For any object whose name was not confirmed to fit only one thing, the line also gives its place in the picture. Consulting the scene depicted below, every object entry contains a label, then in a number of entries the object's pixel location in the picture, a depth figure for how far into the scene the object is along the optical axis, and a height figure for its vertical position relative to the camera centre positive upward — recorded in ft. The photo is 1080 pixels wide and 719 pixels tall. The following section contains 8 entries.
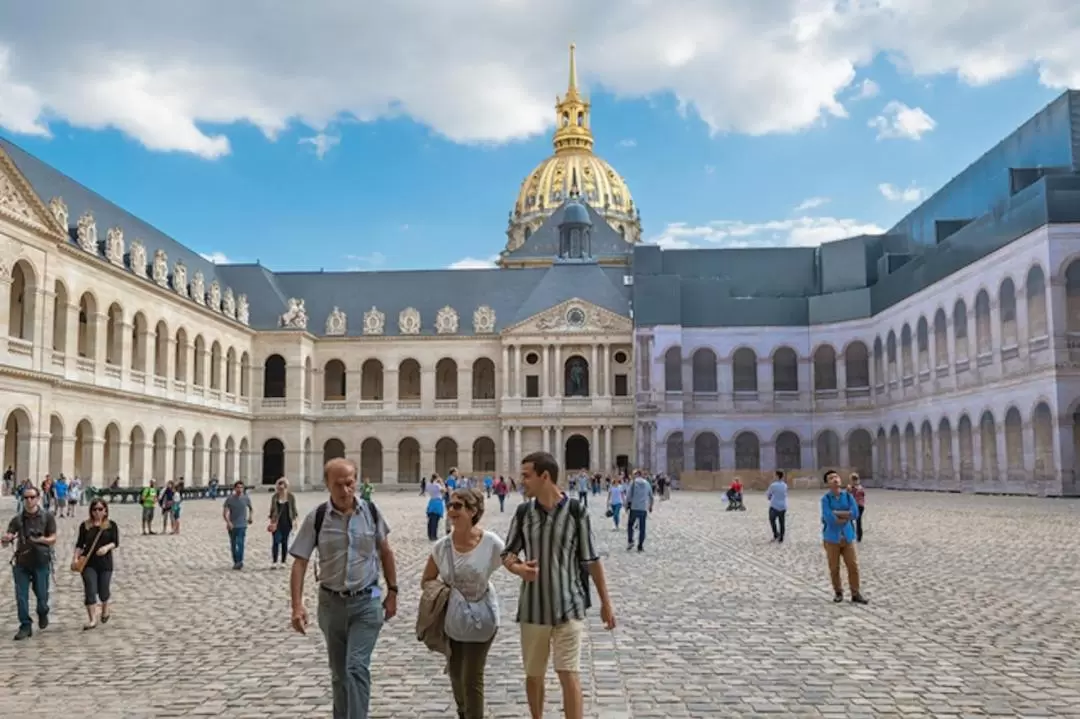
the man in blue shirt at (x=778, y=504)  71.92 -3.17
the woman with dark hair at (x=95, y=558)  38.39 -3.40
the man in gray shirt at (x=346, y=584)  21.36 -2.47
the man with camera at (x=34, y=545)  37.35 -2.81
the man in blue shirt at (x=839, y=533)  42.47 -3.12
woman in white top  20.98 -2.61
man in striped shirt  21.45 -2.32
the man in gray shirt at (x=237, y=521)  58.60 -3.17
